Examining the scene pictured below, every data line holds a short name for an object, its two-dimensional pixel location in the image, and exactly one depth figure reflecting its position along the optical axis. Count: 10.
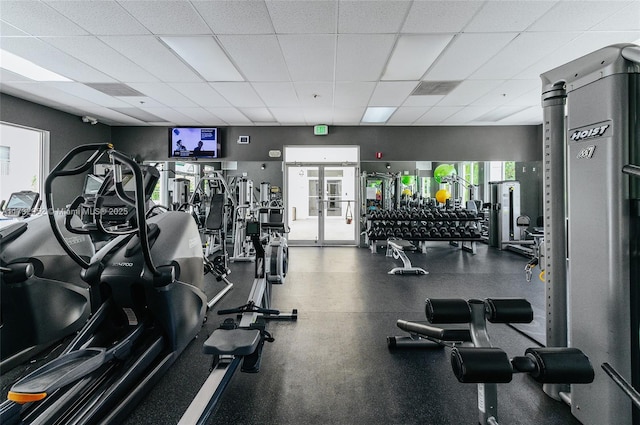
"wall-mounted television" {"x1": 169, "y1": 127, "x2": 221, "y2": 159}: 6.51
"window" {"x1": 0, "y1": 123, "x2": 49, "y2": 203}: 4.66
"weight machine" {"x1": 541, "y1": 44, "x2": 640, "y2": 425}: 1.30
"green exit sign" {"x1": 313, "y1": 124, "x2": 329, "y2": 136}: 6.57
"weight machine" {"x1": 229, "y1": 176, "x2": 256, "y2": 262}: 5.29
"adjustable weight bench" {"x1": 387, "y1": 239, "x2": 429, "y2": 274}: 4.41
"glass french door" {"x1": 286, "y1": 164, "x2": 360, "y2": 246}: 6.87
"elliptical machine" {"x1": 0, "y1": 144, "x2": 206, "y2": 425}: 1.37
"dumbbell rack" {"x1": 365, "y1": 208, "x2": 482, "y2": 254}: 5.05
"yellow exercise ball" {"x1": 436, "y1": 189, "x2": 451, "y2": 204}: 6.96
